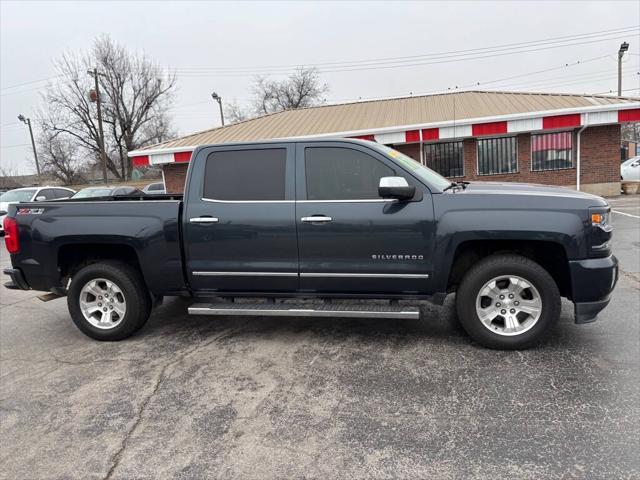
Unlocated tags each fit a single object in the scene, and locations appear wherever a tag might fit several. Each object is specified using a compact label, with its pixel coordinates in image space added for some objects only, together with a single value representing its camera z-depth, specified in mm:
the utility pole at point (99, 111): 31088
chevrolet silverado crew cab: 3934
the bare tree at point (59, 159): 48312
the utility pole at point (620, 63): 30600
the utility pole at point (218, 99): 44406
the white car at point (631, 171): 22062
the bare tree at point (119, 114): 47156
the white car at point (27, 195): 16359
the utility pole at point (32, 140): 48400
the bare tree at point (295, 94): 55188
